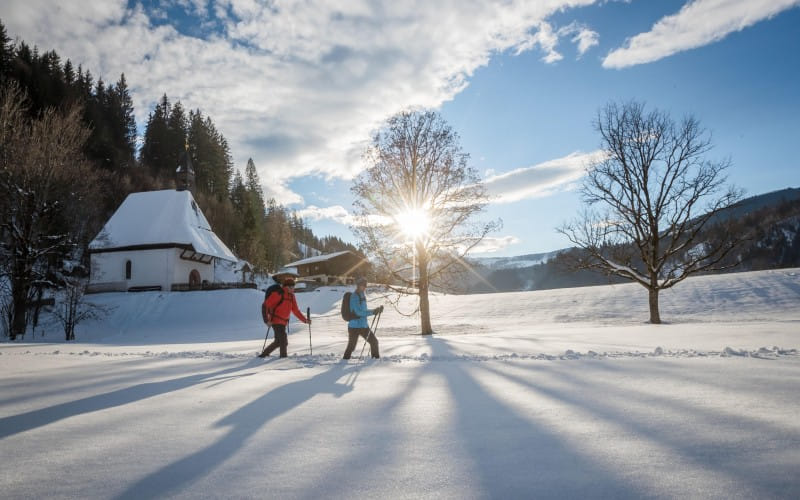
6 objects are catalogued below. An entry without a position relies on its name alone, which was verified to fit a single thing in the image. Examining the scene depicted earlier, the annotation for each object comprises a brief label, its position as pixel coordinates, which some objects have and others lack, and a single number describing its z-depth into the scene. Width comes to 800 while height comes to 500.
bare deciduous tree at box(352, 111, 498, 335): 18.19
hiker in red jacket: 9.60
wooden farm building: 59.47
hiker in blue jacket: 9.04
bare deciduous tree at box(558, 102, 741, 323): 18.69
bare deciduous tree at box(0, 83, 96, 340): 20.89
